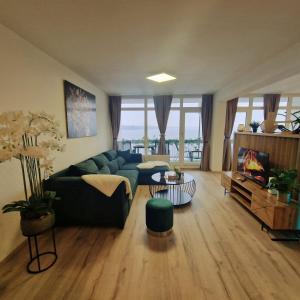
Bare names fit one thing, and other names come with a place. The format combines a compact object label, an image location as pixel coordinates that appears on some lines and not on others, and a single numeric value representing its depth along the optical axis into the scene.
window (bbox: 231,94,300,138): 5.35
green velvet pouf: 2.18
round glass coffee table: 3.08
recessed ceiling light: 3.18
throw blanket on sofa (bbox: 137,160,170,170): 4.21
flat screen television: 2.79
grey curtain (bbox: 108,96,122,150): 5.48
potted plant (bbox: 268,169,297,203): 2.16
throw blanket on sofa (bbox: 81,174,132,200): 2.24
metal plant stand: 1.67
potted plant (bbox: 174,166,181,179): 3.22
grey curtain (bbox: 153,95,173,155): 5.40
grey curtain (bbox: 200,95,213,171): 5.35
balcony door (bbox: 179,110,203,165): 5.63
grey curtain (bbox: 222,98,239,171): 5.23
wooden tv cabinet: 2.13
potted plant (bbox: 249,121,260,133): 3.29
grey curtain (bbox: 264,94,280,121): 5.21
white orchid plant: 1.36
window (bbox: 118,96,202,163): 5.60
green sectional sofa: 2.28
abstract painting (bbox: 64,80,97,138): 3.02
